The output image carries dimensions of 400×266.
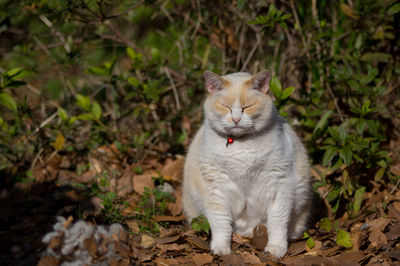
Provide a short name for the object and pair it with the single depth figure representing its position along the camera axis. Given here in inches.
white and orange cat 217.9
